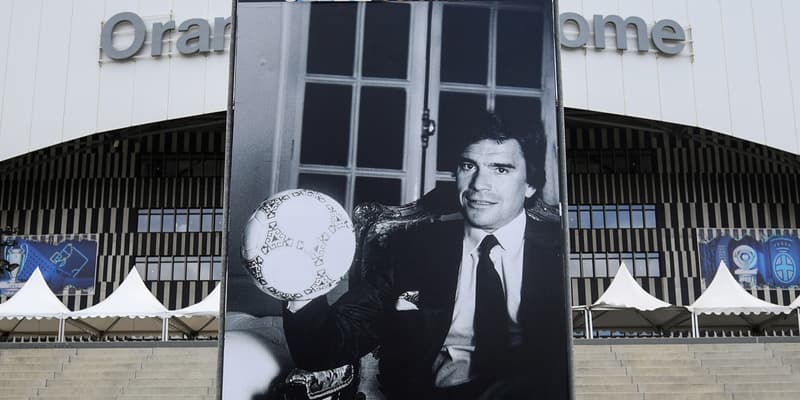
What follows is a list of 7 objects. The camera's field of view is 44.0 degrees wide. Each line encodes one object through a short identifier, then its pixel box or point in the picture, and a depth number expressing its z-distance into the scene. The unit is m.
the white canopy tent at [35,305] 24.61
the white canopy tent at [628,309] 25.09
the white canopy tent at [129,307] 24.75
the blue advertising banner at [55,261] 32.69
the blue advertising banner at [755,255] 32.38
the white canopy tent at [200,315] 25.41
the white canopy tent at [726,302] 24.25
